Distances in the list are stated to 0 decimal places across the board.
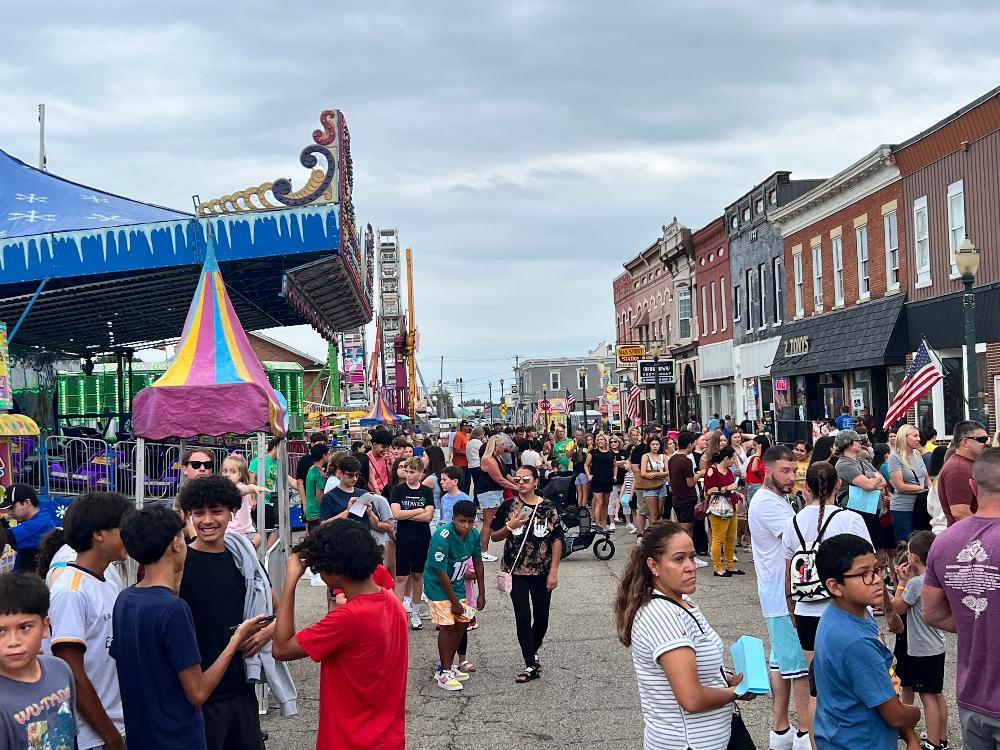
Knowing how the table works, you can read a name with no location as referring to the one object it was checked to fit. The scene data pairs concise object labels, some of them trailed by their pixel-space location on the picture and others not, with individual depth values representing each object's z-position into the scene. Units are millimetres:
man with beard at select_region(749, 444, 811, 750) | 6438
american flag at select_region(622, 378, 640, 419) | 34156
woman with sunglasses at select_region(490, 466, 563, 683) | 8289
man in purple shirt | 4150
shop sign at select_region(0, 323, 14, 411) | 12719
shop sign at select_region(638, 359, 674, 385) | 34881
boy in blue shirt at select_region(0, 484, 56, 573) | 7055
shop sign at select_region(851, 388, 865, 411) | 27036
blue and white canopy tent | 15898
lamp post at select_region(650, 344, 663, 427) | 33250
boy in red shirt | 4137
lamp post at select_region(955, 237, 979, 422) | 15461
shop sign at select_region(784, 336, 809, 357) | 31117
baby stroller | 14984
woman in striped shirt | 3816
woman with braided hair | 6223
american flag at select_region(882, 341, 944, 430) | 15401
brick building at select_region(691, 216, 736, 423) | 40188
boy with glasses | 3859
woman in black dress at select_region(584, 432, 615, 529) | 18172
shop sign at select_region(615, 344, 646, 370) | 40006
